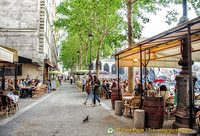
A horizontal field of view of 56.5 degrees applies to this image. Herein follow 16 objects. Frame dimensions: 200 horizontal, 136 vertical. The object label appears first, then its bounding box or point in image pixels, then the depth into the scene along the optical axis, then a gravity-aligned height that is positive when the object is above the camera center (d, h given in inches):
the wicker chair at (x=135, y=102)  273.9 -42.8
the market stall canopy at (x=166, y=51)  180.7 +39.8
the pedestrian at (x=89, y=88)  430.6 -34.8
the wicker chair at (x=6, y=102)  295.8 -47.3
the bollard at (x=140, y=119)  218.8 -53.8
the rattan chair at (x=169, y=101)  276.1 -41.4
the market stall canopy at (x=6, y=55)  223.4 +23.8
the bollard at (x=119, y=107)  302.4 -55.2
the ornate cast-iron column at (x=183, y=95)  209.8 -25.2
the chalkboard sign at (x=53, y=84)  914.7 -53.7
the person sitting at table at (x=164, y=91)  300.5 -29.5
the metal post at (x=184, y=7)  233.3 +83.7
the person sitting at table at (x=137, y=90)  339.3 -31.4
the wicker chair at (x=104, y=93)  580.1 -62.2
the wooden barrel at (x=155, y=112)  215.2 -44.8
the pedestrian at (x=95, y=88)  414.9 -33.1
